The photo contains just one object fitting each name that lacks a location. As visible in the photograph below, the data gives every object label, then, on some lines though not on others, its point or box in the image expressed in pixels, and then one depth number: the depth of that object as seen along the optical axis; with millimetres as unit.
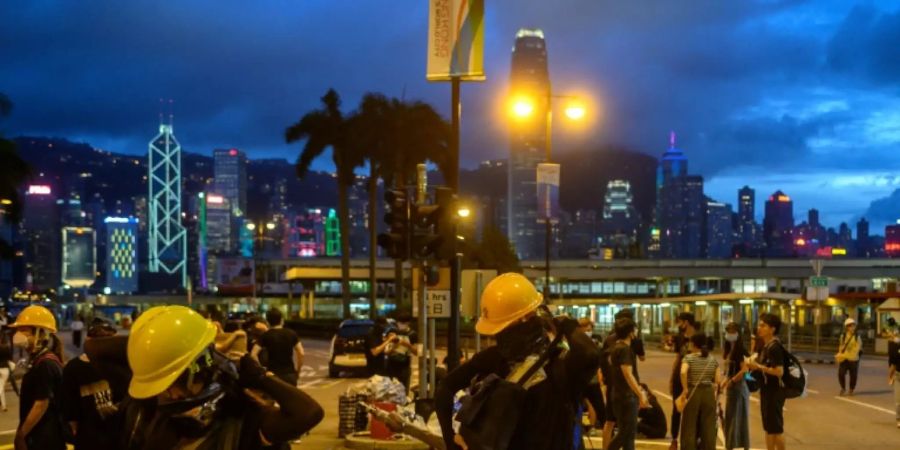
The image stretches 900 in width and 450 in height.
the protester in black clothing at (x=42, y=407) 7309
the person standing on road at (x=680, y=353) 12484
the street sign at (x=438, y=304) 15945
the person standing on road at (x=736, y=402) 12727
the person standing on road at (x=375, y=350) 16078
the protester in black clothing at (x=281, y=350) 13602
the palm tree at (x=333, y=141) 60250
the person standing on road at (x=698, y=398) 12023
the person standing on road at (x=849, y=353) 23734
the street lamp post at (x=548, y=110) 24422
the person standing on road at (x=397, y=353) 16234
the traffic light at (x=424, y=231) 15523
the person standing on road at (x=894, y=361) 18844
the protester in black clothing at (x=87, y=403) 6688
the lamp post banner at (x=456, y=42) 14867
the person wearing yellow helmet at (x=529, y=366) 5055
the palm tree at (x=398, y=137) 59375
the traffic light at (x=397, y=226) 15522
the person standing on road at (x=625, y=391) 11273
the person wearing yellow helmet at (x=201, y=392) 3643
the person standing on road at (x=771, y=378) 11531
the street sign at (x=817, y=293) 30609
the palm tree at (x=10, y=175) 37969
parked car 29797
